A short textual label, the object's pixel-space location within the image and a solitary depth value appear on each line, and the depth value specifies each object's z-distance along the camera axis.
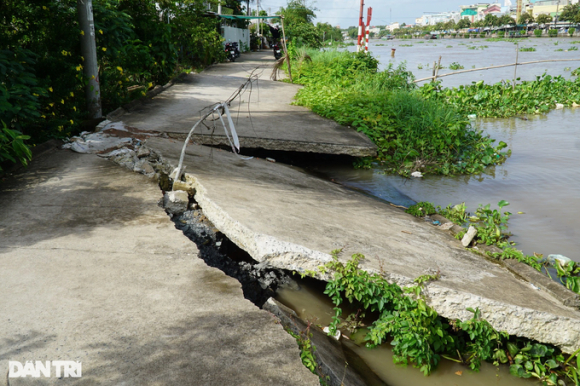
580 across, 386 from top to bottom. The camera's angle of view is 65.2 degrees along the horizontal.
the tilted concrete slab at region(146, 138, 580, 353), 2.82
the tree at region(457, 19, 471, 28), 122.38
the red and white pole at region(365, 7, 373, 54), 16.70
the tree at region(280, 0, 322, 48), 21.81
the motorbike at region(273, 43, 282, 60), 20.82
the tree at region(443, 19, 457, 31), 131.50
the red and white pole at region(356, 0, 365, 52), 16.36
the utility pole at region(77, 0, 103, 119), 6.12
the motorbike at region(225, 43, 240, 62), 19.83
